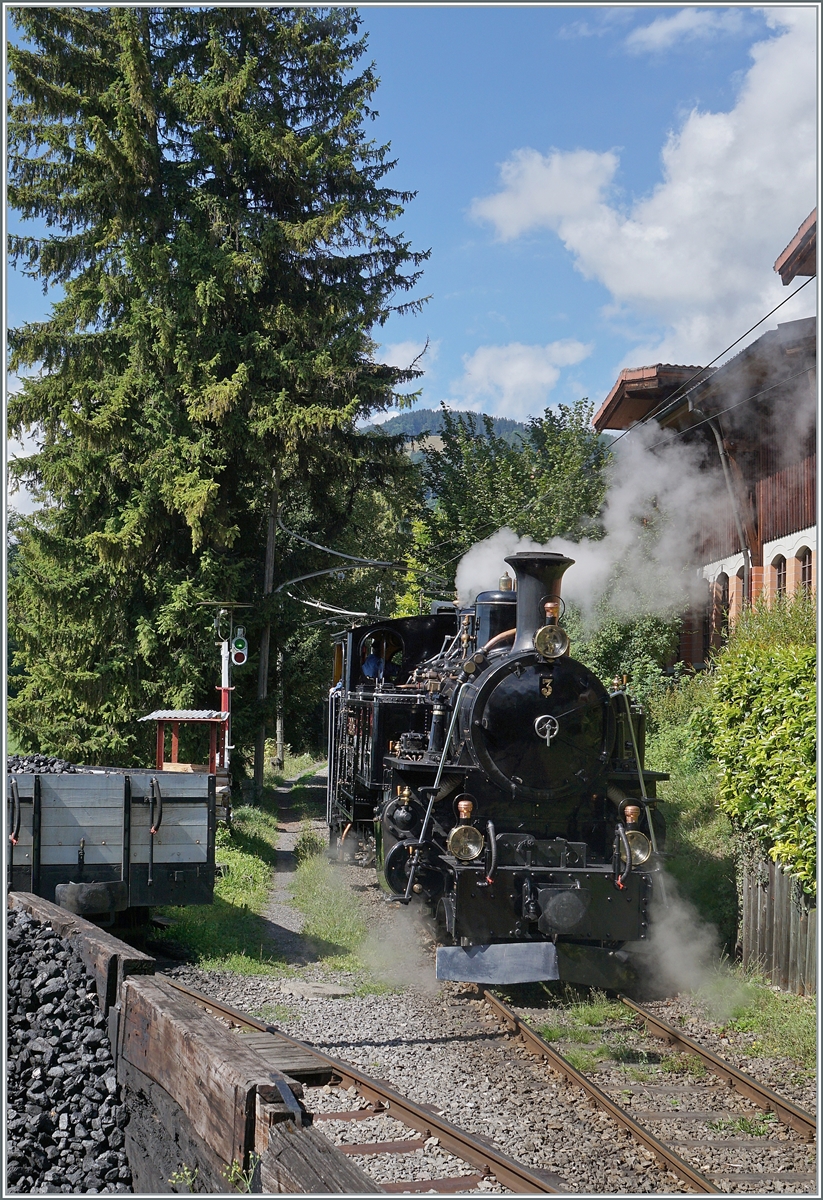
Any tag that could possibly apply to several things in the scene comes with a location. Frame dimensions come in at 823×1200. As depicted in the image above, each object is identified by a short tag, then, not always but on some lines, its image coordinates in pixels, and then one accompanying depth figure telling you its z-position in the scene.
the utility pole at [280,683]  21.14
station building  12.97
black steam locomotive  7.45
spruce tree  18.36
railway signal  17.11
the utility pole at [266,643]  20.25
